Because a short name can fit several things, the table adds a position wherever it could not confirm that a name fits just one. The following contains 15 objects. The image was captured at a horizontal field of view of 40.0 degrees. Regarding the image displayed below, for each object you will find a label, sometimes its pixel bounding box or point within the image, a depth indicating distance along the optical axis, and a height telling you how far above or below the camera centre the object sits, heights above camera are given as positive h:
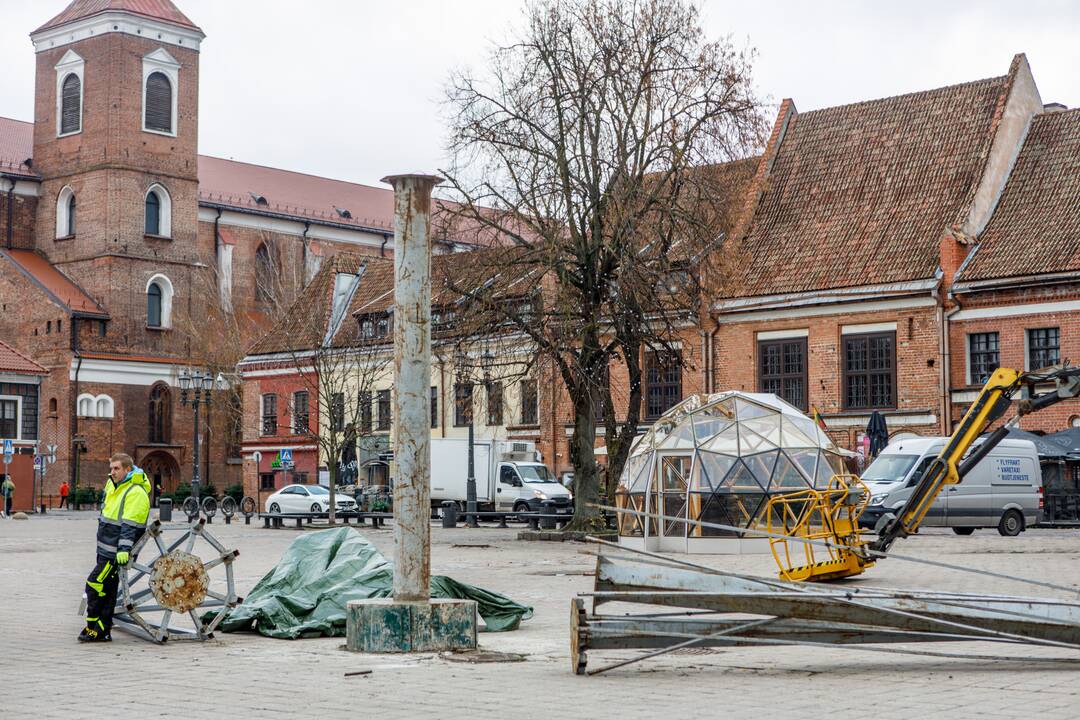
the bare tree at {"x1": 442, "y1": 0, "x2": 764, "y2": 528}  32.88 +6.63
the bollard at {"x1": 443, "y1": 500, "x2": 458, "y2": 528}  41.72 -1.75
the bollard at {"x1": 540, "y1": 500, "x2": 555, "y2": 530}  36.50 -1.52
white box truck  49.75 -0.74
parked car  53.25 -1.63
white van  36.00 -0.88
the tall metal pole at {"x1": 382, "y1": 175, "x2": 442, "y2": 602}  13.02 +0.63
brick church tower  78.94 +16.10
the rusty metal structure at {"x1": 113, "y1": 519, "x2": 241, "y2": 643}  13.59 -1.26
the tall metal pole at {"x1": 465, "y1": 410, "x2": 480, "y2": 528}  41.35 -1.22
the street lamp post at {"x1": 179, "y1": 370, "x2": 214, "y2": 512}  53.78 +2.49
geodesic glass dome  28.38 -0.15
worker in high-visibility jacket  13.74 -0.82
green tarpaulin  14.61 -1.39
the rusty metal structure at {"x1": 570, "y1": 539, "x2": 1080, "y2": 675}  11.39 -1.31
